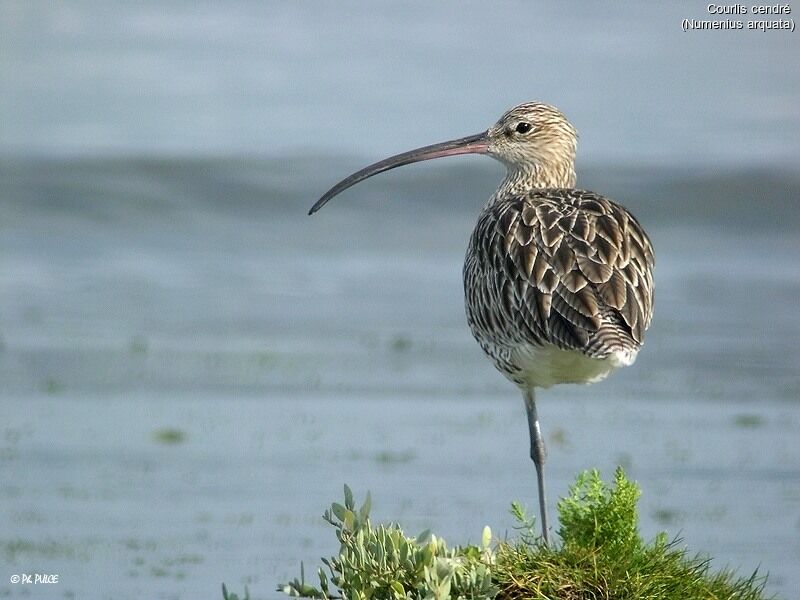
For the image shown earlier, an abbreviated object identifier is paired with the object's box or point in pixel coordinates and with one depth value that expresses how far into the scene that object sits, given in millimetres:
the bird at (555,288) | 13820
